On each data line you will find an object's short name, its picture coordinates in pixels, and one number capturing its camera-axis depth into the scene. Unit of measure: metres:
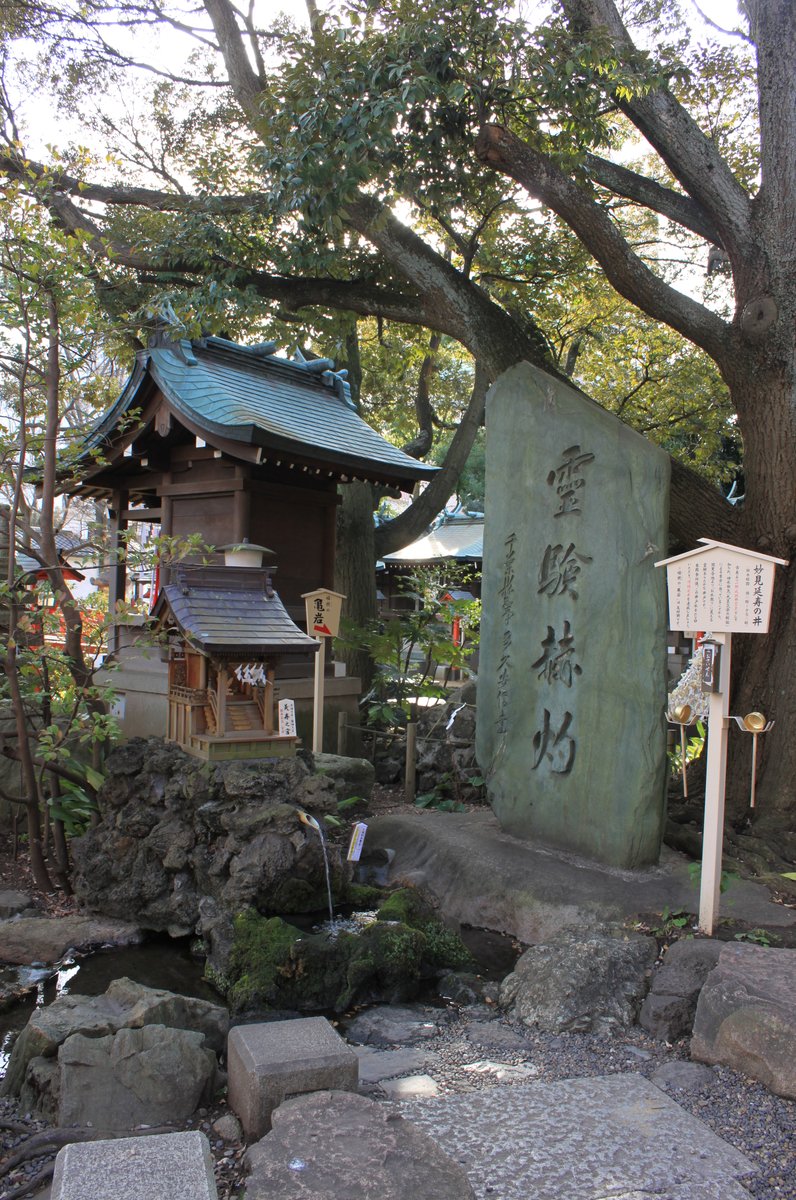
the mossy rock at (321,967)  5.12
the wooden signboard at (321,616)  9.52
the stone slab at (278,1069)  3.41
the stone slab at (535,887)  5.94
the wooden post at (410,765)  10.18
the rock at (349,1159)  2.66
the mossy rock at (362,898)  6.74
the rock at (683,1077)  3.79
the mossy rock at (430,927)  5.76
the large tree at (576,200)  6.98
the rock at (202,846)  6.25
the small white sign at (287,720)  7.14
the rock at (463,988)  5.23
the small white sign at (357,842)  7.00
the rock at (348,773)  9.05
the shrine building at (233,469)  9.94
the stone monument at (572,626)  6.55
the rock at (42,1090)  3.67
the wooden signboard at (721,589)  5.28
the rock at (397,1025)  4.63
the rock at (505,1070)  3.97
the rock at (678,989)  4.41
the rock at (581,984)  4.59
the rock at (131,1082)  3.59
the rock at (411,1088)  3.76
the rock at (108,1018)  3.94
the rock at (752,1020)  3.72
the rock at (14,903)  6.46
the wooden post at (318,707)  9.27
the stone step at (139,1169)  2.42
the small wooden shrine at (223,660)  6.74
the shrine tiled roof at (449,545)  24.75
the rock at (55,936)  5.95
